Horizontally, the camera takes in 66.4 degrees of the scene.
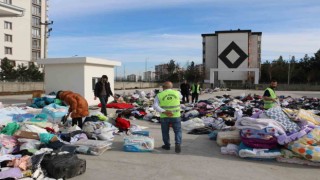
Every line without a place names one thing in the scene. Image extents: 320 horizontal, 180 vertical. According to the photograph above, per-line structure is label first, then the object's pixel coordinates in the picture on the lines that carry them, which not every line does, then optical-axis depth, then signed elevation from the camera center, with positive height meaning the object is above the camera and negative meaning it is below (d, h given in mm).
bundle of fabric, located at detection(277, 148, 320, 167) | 4842 -1466
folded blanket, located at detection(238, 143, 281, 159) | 5024 -1391
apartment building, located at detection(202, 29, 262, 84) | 57072 +9418
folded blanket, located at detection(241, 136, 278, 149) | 5141 -1209
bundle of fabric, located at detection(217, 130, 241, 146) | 5740 -1253
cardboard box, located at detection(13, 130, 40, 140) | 5177 -1107
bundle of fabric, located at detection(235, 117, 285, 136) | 5234 -842
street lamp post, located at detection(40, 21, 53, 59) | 31337 +7706
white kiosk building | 12874 +498
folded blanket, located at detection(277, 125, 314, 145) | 5051 -1055
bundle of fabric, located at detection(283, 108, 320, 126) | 5725 -727
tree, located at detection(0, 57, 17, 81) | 31938 +1874
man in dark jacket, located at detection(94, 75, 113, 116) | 9280 -277
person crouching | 6862 -636
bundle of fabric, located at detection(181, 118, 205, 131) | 7951 -1304
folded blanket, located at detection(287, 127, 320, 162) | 4735 -1188
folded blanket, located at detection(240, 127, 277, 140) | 5155 -1011
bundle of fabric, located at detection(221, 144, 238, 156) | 5397 -1437
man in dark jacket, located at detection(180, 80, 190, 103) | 15640 -271
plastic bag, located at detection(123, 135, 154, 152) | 5500 -1368
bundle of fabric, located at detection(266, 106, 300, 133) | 5352 -751
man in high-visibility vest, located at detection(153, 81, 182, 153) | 5476 -569
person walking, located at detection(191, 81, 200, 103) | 15695 -390
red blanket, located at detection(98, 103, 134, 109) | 12055 -1091
